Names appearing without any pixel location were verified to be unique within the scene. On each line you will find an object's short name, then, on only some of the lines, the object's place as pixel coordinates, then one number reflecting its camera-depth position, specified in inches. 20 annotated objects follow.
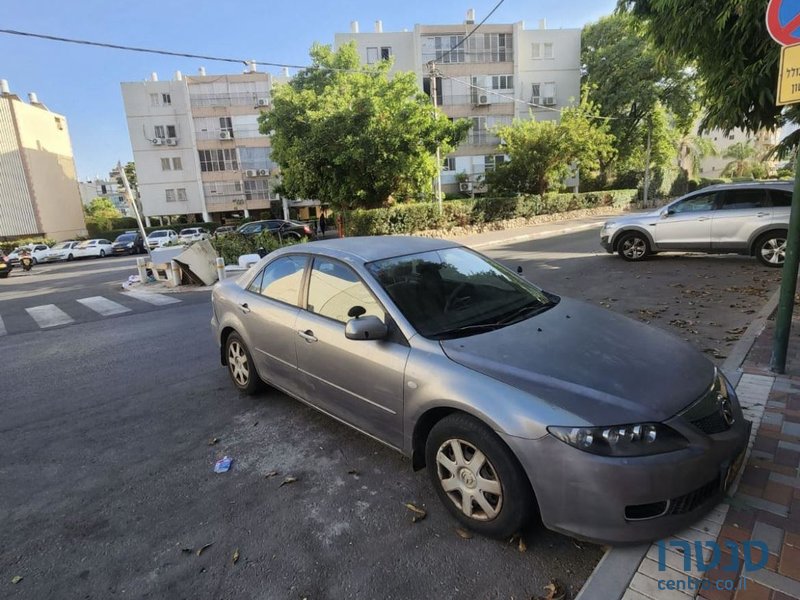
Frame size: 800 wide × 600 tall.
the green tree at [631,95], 1318.9
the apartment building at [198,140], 1678.2
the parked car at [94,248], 1202.6
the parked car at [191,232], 1336.1
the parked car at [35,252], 1012.5
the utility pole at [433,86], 779.4
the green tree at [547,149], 953.5
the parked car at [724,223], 349.4
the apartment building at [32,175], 1496.1
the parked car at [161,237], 1195.9
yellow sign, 128.3
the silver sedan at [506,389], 82.4
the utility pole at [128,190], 568.6
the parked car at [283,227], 920.7
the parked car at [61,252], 1147.1
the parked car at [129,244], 1215.6
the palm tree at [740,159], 1985.7
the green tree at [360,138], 690.8
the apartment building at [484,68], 1418.6
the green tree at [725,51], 192.9
